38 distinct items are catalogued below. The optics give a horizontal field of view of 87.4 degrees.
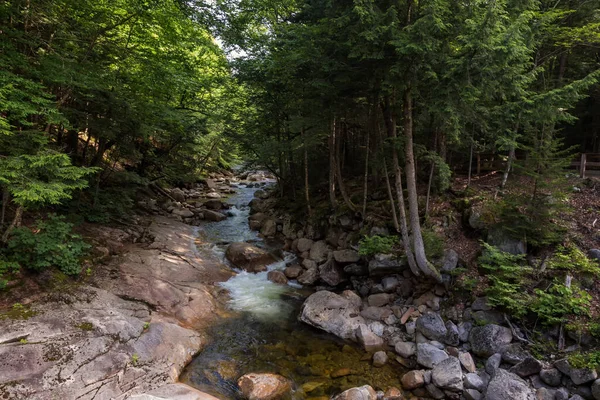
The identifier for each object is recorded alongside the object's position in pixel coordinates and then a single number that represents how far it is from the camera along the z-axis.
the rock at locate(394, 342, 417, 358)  7.29
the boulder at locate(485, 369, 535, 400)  5.57
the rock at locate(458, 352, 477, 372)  6.61
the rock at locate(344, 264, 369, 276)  10.41
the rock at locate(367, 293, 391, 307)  9.11
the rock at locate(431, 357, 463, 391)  6.14
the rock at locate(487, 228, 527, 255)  8.23
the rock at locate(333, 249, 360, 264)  10.68
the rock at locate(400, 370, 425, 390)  6.37
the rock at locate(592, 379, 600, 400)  5.48
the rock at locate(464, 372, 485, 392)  6.07
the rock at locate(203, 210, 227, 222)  17.59
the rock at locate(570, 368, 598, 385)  5.65
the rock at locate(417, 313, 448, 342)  7.53
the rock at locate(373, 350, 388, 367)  7.08
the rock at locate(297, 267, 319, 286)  11.05
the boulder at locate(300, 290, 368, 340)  8.12
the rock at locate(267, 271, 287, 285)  11.23
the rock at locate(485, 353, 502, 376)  6.43
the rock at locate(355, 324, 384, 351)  7.63
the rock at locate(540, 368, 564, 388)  5.92
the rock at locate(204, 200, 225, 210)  19.53
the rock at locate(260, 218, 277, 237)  15.68
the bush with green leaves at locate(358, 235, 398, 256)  9.32
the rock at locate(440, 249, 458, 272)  8.62
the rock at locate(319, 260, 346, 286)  10.73
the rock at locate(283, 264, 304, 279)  11.51
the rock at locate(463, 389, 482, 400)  5.90
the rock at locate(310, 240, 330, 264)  12.14
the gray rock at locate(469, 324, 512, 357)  6.81
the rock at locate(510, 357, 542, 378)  6.20
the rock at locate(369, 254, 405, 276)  9.41
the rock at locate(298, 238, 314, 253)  13.05
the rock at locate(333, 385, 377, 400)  5.74
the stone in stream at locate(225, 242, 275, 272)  11.98
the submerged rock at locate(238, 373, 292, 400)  5.91
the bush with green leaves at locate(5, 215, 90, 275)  7.11
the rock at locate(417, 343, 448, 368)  6.82
